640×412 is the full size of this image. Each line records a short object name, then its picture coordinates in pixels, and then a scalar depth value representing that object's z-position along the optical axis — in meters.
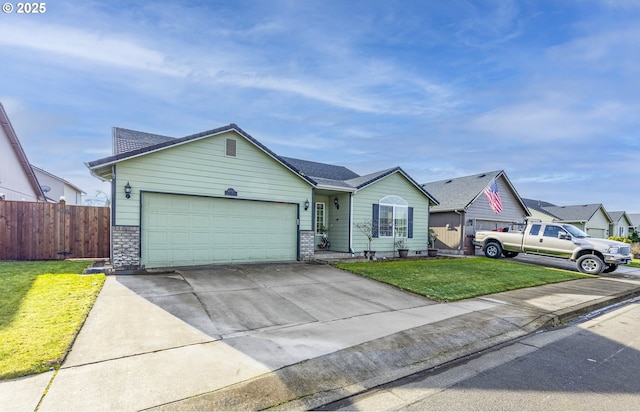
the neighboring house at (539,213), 33.27
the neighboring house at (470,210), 19.23
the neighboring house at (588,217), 32.34
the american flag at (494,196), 20.22
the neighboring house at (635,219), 49.44
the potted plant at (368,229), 14.70
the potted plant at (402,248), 15.51
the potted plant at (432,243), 16.73
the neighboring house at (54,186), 26.55
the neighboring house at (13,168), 14.01
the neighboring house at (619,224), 37.66
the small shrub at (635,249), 24.30
